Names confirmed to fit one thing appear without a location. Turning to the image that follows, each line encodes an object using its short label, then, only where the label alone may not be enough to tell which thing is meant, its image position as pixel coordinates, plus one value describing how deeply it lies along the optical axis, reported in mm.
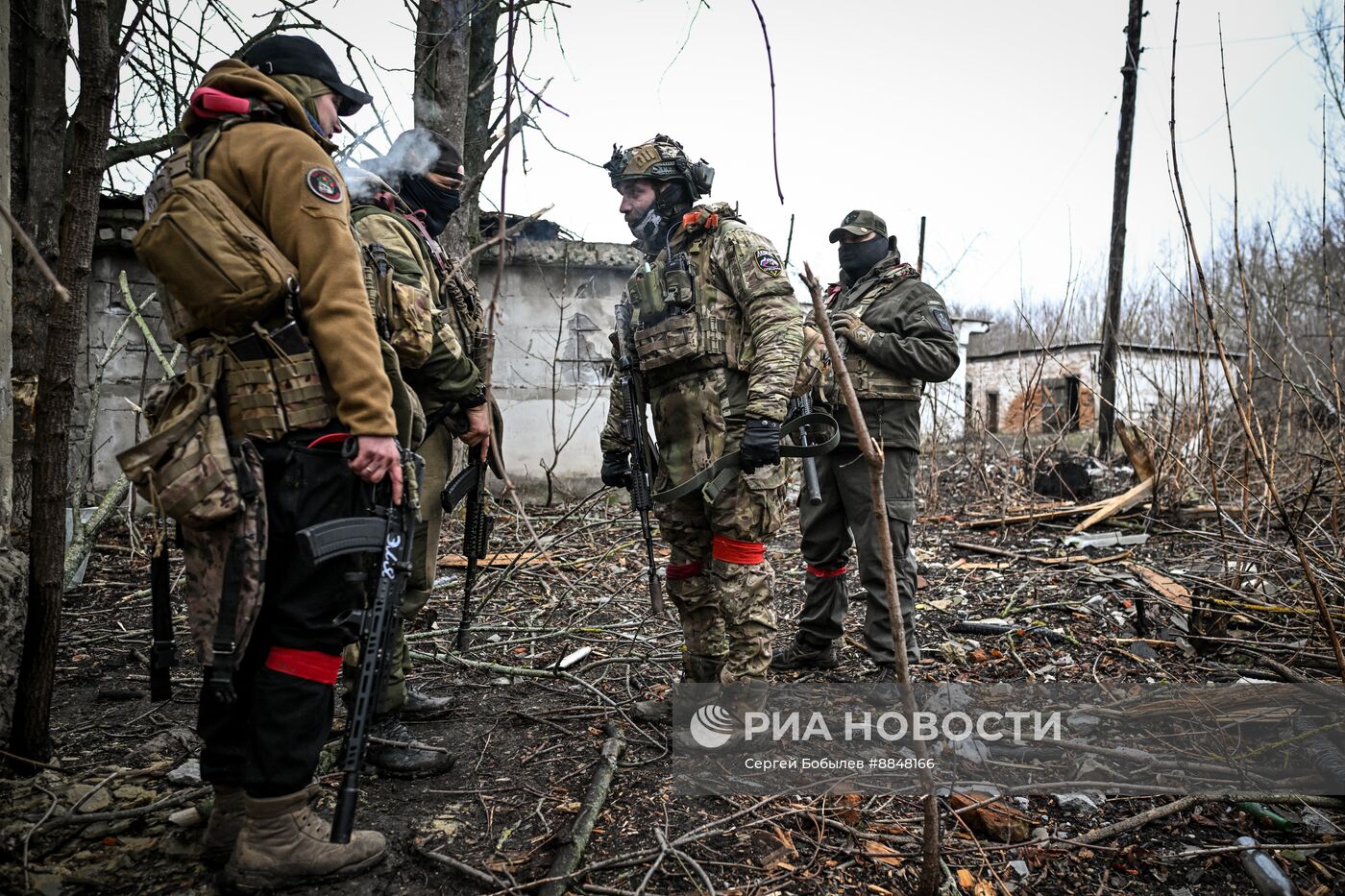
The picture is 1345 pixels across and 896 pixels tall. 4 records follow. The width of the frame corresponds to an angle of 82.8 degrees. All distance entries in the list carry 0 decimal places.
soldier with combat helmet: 2797
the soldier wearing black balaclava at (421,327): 2402
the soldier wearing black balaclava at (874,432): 3410
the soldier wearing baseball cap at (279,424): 1796
